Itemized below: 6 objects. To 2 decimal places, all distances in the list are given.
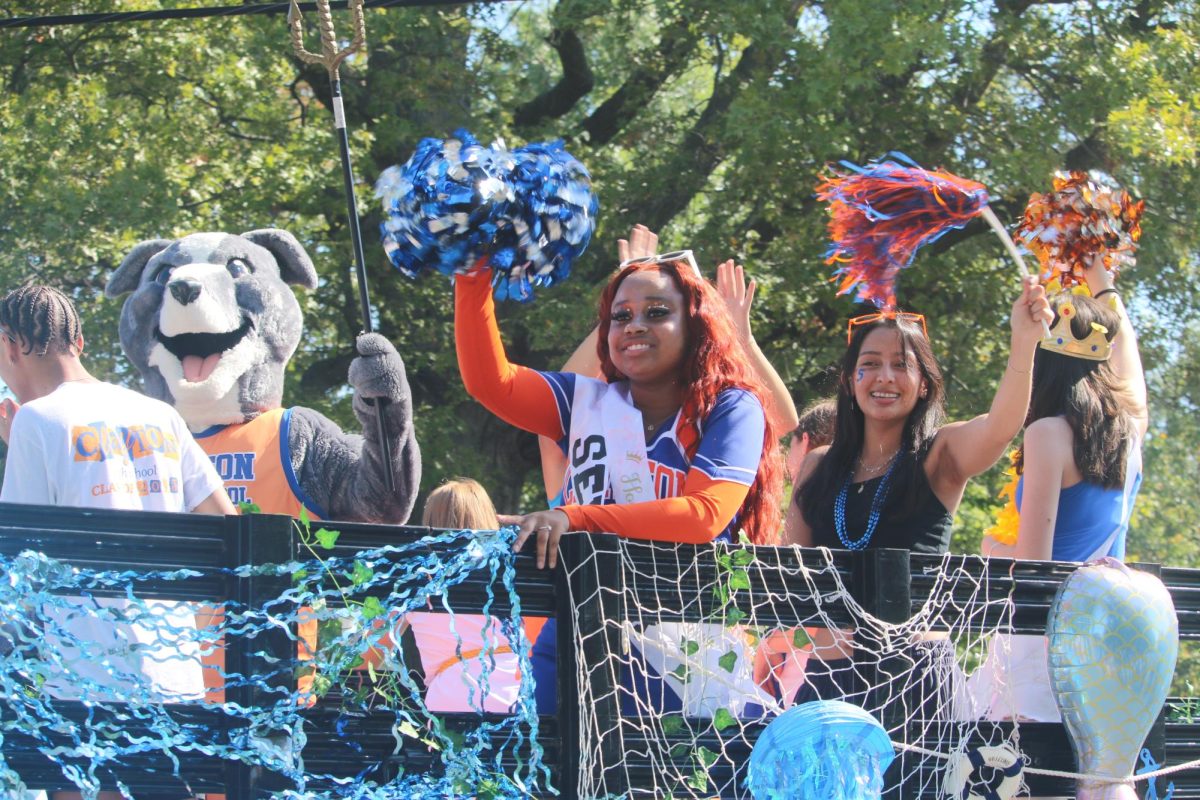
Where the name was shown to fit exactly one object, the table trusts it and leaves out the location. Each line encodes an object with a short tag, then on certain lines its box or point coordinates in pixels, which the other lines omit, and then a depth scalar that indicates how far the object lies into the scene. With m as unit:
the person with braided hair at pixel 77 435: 7.27
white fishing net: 6.03
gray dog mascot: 9.33
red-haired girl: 6.68
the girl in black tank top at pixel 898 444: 7.29
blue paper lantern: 5.80
